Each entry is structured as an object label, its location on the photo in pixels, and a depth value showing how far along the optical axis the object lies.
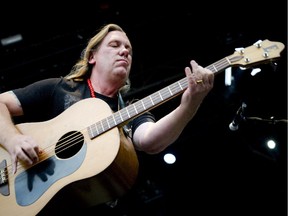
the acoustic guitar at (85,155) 1.81
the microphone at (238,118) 2.99
